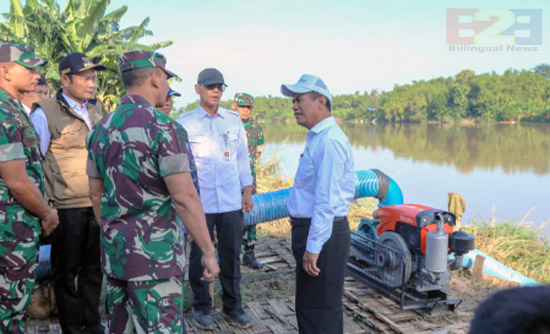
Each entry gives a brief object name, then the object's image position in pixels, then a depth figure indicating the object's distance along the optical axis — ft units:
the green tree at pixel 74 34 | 40.50
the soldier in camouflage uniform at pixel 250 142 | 17.65
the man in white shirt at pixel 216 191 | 12.03
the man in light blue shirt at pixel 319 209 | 8.73
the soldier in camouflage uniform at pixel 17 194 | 8.34
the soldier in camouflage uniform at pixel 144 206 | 6.88
